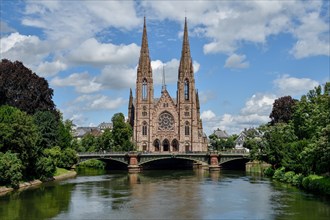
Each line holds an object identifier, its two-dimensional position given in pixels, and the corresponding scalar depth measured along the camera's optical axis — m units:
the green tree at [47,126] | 79.84
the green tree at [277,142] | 79.71
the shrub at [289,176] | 67.15
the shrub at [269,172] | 83.54
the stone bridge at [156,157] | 103.38
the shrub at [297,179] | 62.97
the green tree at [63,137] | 91.06
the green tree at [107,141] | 124.62
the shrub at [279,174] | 72.86
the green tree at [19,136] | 59.84
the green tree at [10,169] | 54.66
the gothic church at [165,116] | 140.00
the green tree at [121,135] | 122.25
